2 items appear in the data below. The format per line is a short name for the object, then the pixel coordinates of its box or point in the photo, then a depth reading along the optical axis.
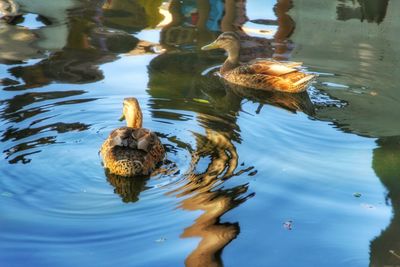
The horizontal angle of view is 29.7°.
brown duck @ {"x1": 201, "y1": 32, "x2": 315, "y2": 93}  8.21
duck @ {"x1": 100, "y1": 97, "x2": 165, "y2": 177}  6.06
